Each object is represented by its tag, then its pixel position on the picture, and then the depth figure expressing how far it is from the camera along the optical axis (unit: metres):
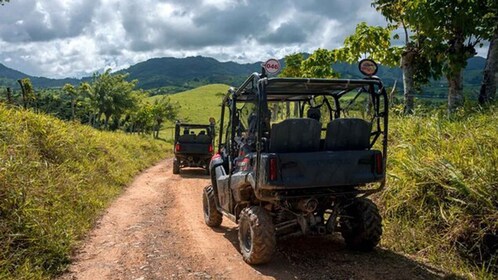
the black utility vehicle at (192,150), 16.61
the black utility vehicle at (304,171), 5.16
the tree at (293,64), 24.47
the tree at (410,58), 10.97
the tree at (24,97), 13.13
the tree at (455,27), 8.08
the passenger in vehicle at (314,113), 6.49
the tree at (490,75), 8.54
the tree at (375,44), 11.83
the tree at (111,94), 44.66
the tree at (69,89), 40.98
